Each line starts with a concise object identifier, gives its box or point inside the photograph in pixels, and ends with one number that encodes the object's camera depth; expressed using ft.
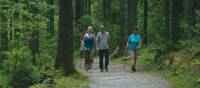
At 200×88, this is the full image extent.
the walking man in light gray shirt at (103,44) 63.67
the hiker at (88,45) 62.64
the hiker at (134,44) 63.72
